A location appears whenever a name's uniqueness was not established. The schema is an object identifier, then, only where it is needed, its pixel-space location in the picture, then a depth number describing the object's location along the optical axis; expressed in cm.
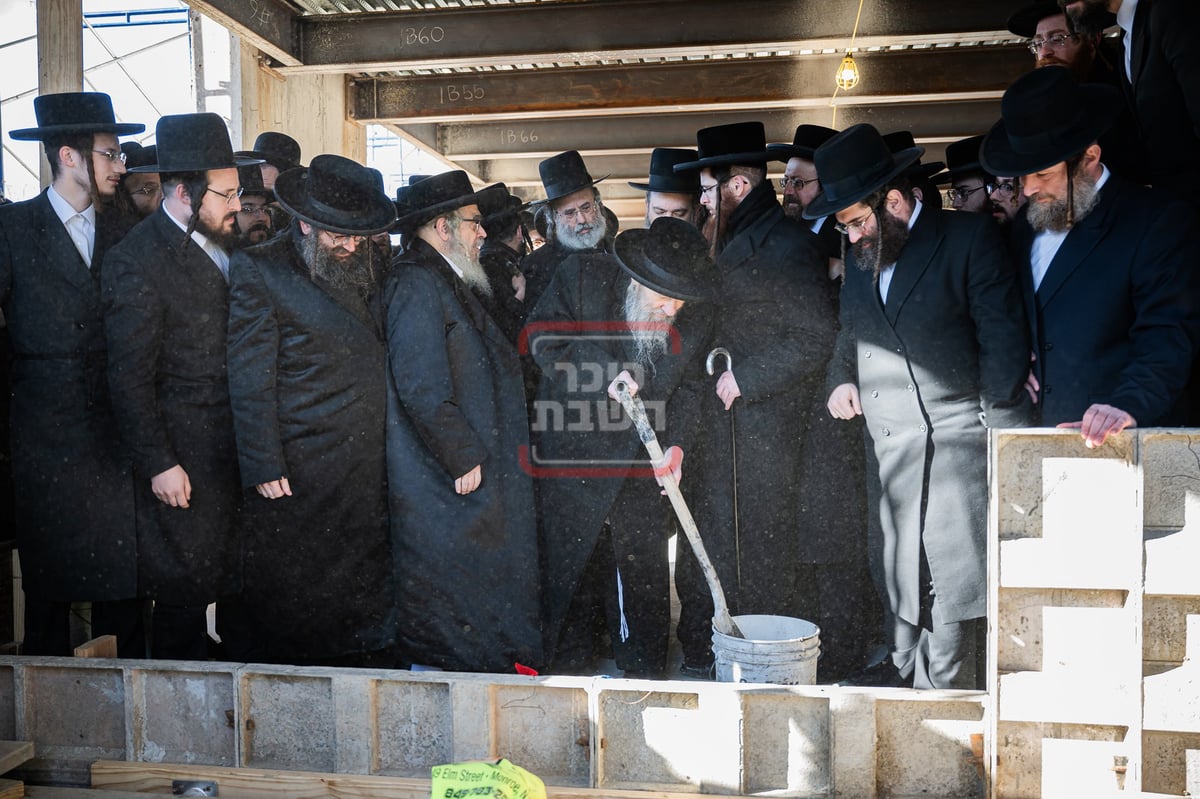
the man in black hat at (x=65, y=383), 423
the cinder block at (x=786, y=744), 346
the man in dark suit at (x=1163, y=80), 347
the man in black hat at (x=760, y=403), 430
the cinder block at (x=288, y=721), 374
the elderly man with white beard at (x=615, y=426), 437
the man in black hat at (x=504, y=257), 473
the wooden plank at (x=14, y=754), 357
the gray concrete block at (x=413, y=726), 367
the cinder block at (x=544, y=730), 360
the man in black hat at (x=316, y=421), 422
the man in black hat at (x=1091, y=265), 337
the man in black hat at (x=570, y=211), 504
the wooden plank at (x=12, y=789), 352
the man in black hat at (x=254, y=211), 490
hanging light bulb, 675
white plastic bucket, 359
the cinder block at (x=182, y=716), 380
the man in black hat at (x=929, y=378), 373
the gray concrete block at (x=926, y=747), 340
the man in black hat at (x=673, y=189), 490
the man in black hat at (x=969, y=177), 491
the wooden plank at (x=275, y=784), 355
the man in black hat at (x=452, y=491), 428
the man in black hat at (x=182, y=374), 416
